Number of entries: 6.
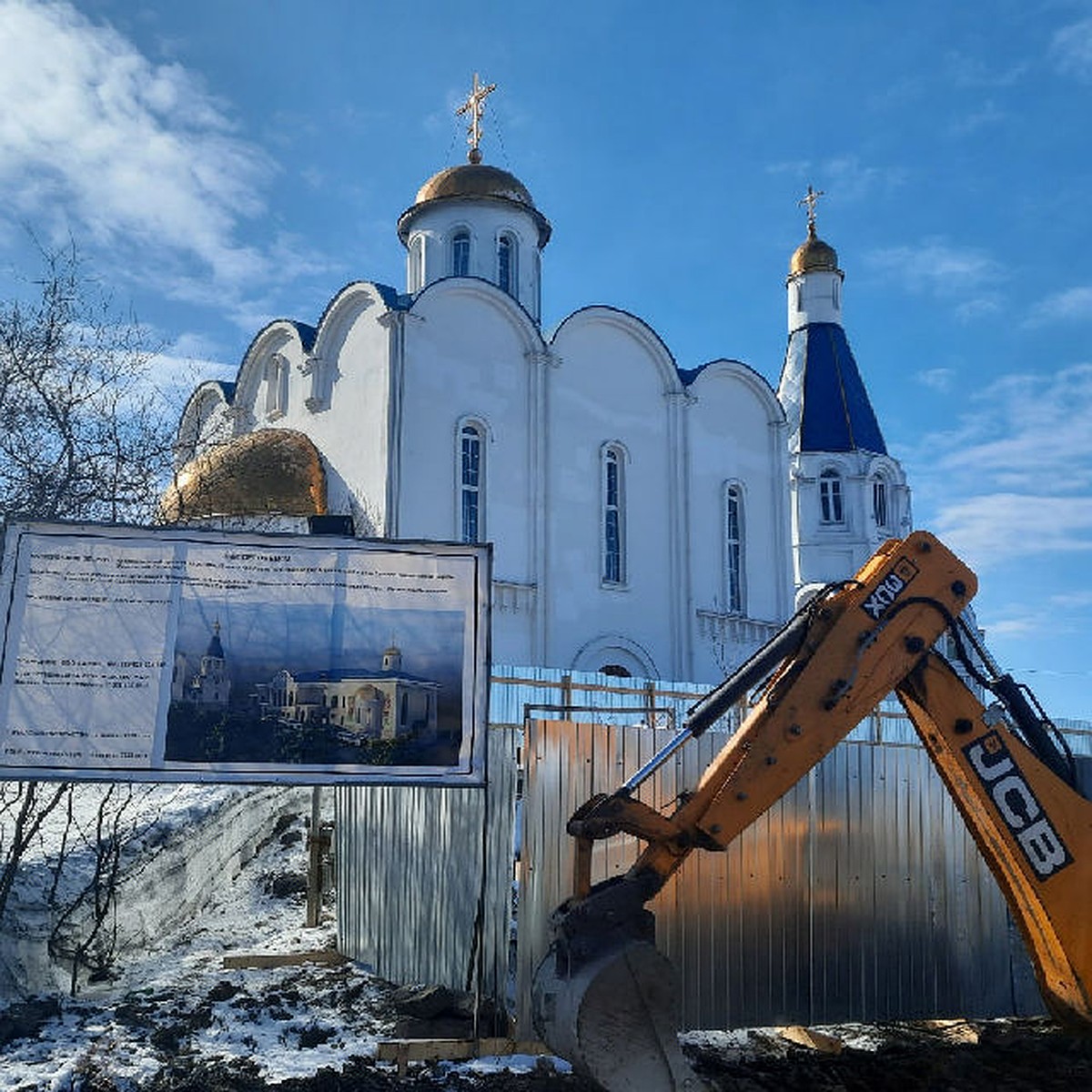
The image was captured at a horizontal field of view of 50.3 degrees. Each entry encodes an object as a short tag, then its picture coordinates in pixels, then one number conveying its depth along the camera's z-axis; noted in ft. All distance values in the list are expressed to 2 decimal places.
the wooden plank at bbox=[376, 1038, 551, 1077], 21.01
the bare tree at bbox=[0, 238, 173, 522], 27.84
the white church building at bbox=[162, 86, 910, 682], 57.67
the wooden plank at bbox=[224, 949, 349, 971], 28.37
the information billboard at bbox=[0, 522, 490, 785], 20.13
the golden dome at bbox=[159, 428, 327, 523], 55.83
